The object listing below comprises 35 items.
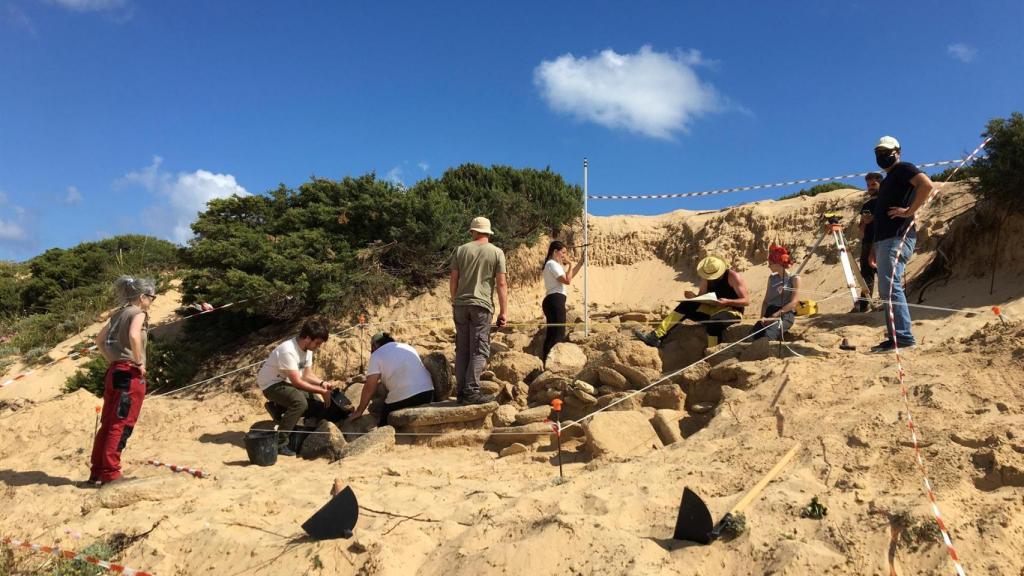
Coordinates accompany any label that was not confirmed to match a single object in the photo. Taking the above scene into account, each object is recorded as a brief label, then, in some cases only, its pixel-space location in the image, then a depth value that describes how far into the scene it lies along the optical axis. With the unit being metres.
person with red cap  6.00
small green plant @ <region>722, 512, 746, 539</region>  3.05
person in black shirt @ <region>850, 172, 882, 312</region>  7.09
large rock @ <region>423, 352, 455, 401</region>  6.75
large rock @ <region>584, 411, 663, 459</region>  4.68
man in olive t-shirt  6.00
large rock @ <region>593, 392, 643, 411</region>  5.35
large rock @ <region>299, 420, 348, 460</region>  5.76
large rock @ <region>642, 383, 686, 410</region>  5.27
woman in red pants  4.74
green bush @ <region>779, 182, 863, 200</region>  13.89
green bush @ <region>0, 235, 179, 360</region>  15.24
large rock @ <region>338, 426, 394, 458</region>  5.66
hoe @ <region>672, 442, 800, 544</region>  3.04
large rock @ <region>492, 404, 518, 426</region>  5.79
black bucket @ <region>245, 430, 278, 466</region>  5.62
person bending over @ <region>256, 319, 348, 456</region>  6.06
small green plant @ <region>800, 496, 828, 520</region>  3.08
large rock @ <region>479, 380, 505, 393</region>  6.47
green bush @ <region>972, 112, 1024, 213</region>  7.18
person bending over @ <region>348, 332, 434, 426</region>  6.32
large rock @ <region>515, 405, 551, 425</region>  5.60
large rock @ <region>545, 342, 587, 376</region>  6.41
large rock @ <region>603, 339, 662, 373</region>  5.93
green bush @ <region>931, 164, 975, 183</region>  8.10
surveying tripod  6.50
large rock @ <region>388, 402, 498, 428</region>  5.86
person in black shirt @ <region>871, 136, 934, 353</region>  5.06
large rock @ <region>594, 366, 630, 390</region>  5.69
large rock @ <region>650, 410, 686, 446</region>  4.77
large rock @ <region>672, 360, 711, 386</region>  5.39
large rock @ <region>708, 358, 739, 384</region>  5.12
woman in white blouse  7.13
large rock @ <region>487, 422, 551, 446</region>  5.37
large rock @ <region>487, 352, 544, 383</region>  6.71
